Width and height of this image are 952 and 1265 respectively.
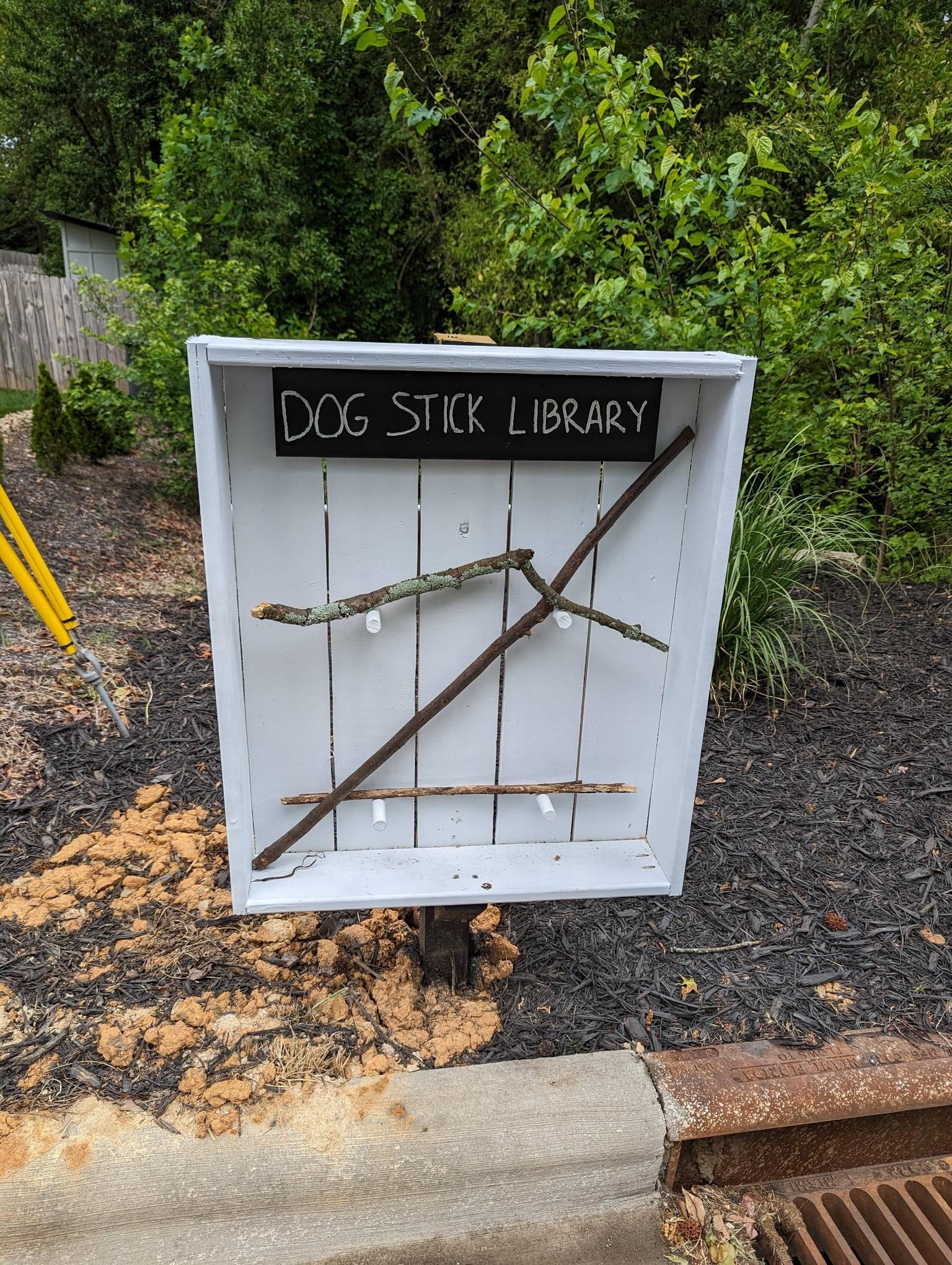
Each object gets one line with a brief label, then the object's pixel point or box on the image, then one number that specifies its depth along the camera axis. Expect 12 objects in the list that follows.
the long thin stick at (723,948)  2.25
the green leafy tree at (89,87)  10.04
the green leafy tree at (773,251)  2.93
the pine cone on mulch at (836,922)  2.33
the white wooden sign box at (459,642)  1.42
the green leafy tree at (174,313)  5.20
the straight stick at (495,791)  1.68
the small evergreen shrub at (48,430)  6.23
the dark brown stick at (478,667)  1.55
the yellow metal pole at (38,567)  2.62
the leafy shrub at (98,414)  6.00
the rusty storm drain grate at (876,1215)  1.65
